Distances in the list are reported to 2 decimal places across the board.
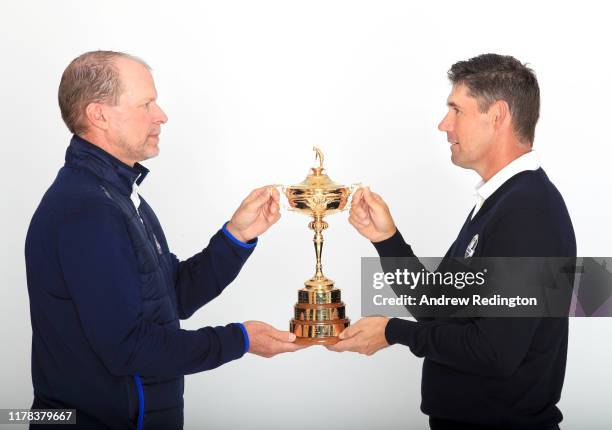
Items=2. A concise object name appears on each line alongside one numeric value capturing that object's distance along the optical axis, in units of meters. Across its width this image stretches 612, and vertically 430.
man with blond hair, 2.61
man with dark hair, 2.72
